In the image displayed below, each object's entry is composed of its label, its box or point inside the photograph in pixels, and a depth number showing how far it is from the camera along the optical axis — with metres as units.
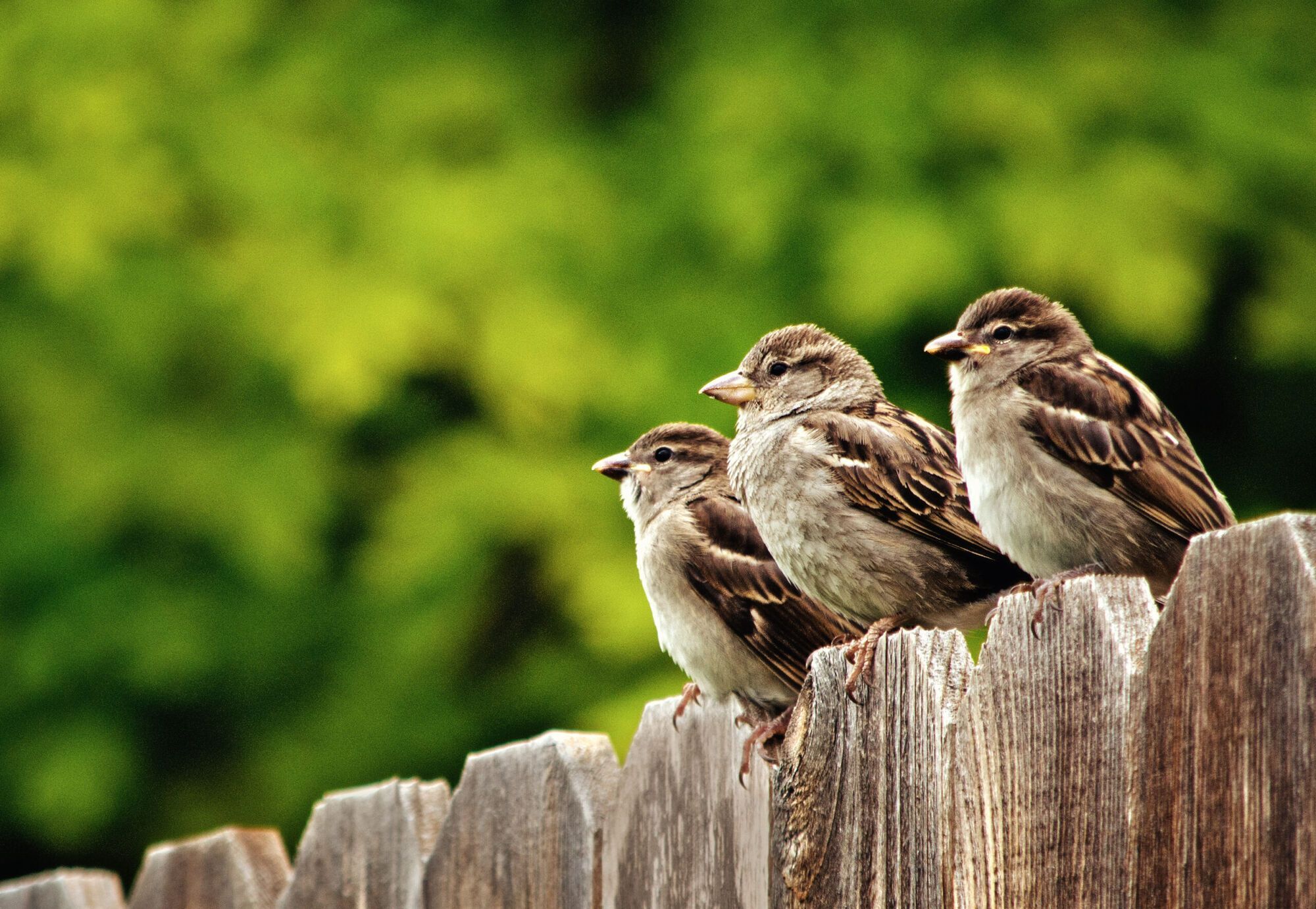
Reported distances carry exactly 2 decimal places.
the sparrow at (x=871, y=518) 6.90
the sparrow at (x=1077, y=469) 5.57
